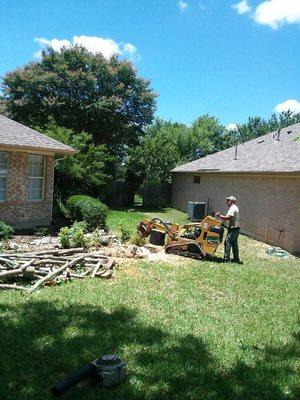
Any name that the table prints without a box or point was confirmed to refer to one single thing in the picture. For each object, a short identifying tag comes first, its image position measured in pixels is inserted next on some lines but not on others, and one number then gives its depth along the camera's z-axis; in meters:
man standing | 11.52
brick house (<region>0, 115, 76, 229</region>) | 14.34
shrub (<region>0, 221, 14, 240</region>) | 12.77
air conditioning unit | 18.69
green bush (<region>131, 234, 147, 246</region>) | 12.61
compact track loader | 11.25
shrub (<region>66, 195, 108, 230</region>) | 15.52
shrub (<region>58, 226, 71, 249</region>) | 11.31
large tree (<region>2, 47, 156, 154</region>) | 27.45
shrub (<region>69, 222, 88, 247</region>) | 11.41
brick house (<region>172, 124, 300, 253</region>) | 14.82
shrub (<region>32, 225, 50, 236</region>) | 14.05
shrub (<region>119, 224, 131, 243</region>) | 13.11
